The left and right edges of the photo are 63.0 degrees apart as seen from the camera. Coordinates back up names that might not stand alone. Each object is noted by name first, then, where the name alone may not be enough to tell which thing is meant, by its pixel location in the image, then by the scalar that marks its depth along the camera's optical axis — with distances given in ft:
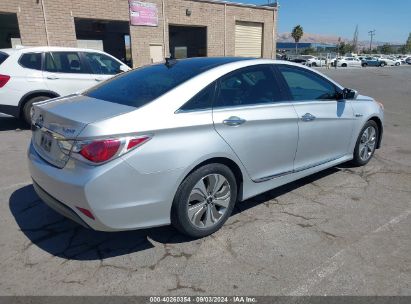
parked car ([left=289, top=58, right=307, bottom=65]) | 147.58
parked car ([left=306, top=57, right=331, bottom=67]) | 152.35
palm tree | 266.36
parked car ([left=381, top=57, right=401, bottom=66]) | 176.08
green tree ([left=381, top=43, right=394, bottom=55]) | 355.77
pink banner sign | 56.95
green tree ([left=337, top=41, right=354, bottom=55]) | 272.97
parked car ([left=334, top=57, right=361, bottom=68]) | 158.67
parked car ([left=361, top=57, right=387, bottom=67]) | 167.26
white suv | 22.09
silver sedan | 8.21
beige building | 48.98
